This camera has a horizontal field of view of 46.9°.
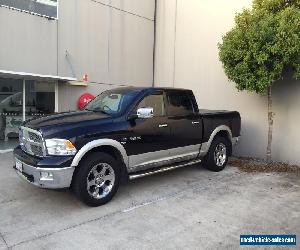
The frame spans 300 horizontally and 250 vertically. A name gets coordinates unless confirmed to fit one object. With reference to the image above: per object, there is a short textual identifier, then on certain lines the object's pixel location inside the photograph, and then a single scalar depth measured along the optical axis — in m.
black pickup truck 5.18
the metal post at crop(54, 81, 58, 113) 10.35
